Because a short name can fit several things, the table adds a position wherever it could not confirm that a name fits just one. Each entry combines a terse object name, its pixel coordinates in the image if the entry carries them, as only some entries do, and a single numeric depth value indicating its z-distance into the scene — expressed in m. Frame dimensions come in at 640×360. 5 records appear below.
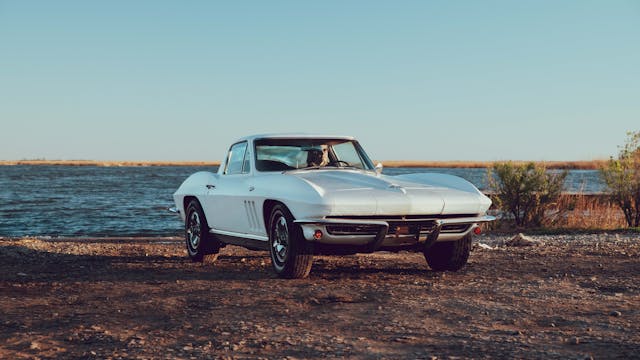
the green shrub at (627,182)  17.64
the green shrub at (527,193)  18.34
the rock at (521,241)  12.91
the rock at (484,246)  12.24
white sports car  7.55
